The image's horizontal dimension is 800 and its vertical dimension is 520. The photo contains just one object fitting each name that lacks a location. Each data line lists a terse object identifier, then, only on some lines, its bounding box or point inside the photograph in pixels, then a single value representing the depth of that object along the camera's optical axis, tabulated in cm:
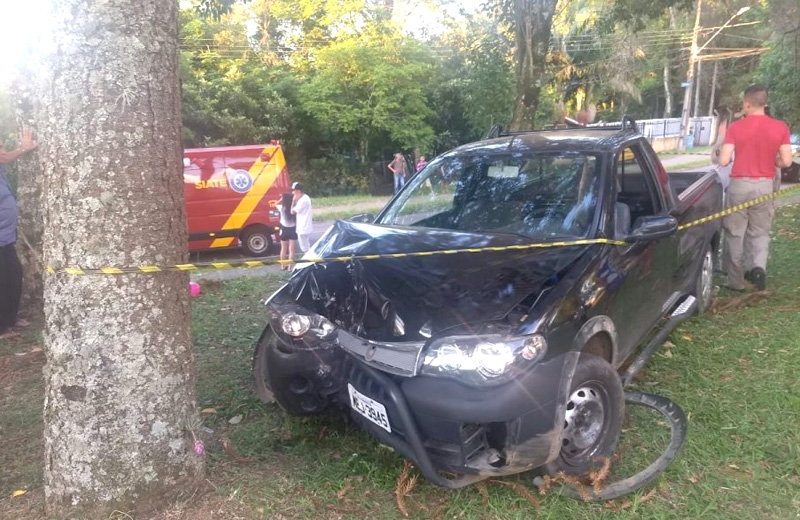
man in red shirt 605
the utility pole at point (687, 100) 3764
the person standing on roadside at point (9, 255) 585
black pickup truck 292
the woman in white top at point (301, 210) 974
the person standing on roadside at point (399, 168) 2142
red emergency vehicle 1232
